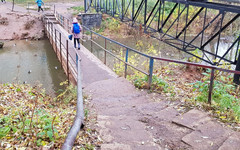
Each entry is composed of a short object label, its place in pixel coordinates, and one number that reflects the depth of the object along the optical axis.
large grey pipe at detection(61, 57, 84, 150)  2.23
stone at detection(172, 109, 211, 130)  3.93
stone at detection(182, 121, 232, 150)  3.31
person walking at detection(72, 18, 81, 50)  11.12
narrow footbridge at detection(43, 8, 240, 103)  6.02
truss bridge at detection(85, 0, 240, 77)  20.92
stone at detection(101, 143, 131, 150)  3.23
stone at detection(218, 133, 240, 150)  3.19
